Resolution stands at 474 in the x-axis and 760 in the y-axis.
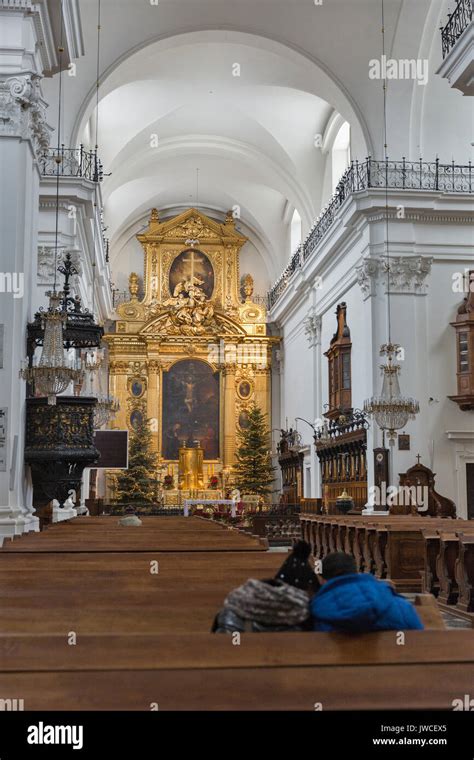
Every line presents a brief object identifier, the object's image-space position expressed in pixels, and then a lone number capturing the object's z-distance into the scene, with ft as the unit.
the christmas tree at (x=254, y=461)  93.71
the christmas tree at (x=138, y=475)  89.40
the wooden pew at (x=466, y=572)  28.43
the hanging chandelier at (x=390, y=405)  48.49
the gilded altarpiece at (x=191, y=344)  99.04
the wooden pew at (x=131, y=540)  22.12
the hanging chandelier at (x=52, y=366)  30.48
